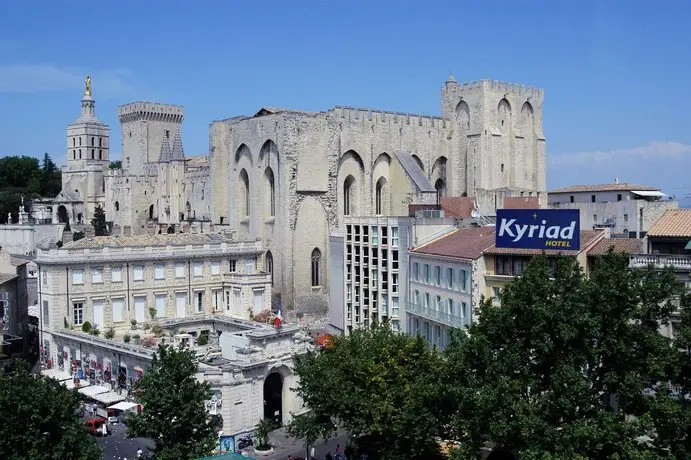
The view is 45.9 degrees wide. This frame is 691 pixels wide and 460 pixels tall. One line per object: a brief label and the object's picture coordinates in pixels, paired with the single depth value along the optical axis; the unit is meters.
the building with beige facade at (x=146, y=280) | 57.75
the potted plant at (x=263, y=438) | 41.38
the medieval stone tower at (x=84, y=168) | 131.50
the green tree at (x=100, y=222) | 106.69
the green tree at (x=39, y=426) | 30.03
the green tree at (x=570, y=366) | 27.30
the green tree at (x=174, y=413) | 33.59
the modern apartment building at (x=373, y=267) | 56.53
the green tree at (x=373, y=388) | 36.06
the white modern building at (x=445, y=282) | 46.28
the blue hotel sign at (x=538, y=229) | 42.47
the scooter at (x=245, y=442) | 42.66
